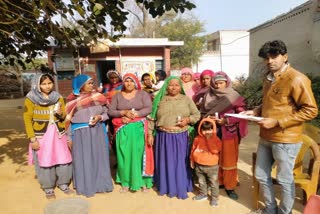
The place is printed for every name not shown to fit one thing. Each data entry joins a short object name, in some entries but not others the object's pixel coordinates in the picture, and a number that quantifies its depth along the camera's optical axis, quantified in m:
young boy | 3.21
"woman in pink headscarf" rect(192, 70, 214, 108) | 3.94
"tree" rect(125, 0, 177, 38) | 21.48
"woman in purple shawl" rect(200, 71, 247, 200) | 3.32
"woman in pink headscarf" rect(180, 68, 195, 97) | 4.60
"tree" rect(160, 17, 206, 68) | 22.64
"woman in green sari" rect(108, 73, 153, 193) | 3.59
